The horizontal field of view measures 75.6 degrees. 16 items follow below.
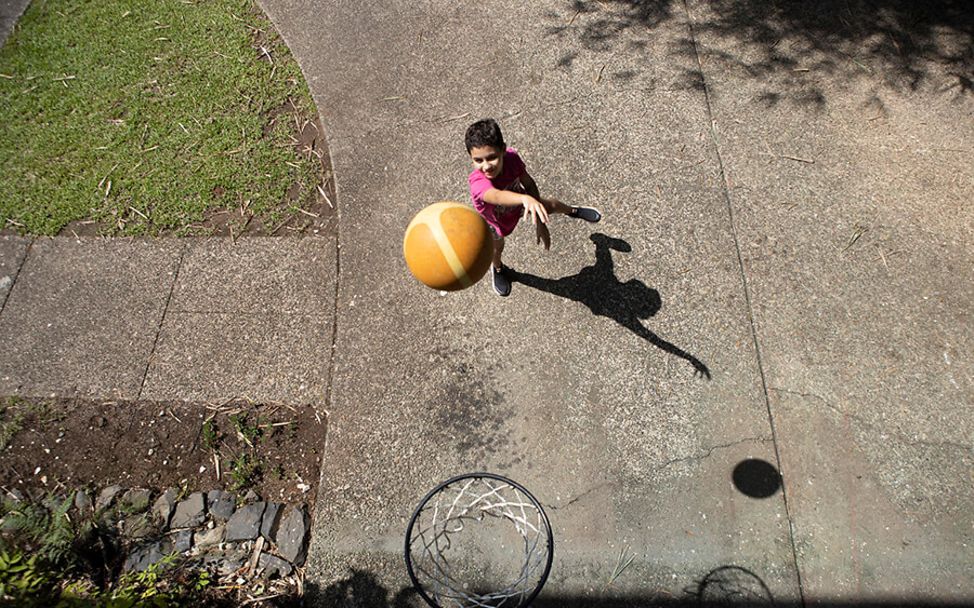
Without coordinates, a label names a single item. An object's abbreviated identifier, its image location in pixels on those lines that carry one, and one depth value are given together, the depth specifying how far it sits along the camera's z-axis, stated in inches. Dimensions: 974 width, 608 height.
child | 146.3
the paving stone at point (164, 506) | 160.7
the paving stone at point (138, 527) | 158.7
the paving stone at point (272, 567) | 151.9
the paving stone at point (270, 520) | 157.2
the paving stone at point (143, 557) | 154.3
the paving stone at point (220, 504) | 160.8
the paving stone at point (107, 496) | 162.9
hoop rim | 132.0
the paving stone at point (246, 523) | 156.9
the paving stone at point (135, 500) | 162.1
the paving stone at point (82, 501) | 162.7
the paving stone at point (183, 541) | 156.6
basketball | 142.7
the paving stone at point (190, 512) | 160.4
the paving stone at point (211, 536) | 157.6
